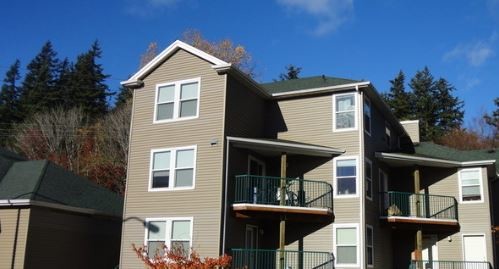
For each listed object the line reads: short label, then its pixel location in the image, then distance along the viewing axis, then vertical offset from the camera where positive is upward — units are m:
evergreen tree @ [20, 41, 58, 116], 58.06 +17.99
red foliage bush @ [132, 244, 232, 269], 15.74 -0.35
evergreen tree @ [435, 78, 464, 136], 59.38 +16.13
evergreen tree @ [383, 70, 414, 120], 57.66 +16.74
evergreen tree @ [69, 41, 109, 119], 58.38 +17.31
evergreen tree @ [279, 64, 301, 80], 65.19 +20.93
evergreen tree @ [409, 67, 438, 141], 56.25 +16.30
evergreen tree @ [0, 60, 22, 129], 58.69 +16.17
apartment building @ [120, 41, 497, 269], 21.73 +3.04
